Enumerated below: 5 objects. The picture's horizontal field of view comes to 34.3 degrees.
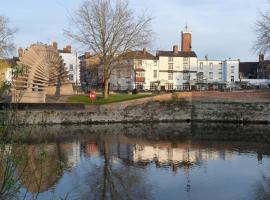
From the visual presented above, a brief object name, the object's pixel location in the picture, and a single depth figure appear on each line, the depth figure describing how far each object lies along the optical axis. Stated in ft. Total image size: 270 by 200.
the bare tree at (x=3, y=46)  152.64
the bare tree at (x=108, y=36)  142.61
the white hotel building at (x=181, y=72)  252.01
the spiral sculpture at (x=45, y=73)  126.52
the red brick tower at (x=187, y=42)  278.05
